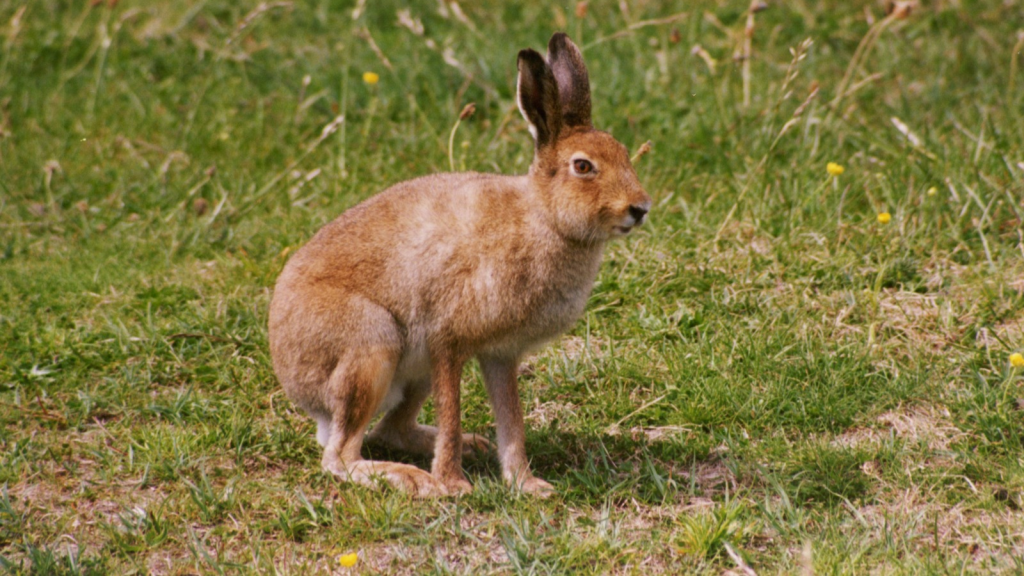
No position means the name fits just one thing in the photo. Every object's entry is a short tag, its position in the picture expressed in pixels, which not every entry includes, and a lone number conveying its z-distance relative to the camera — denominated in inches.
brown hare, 325.4
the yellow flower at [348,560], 286.8
